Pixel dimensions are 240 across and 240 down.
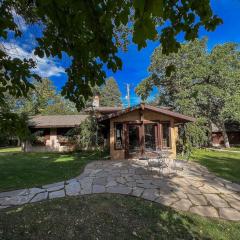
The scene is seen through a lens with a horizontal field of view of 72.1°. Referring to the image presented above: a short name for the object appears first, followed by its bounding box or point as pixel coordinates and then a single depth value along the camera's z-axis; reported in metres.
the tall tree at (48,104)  26.76
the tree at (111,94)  47.37
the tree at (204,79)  17.17
